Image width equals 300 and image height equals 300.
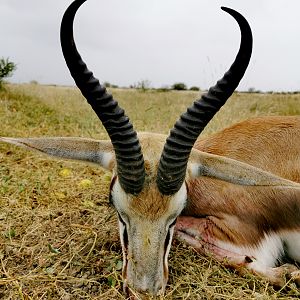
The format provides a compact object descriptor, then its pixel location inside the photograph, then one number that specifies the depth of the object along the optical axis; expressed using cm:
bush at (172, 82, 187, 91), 2101
